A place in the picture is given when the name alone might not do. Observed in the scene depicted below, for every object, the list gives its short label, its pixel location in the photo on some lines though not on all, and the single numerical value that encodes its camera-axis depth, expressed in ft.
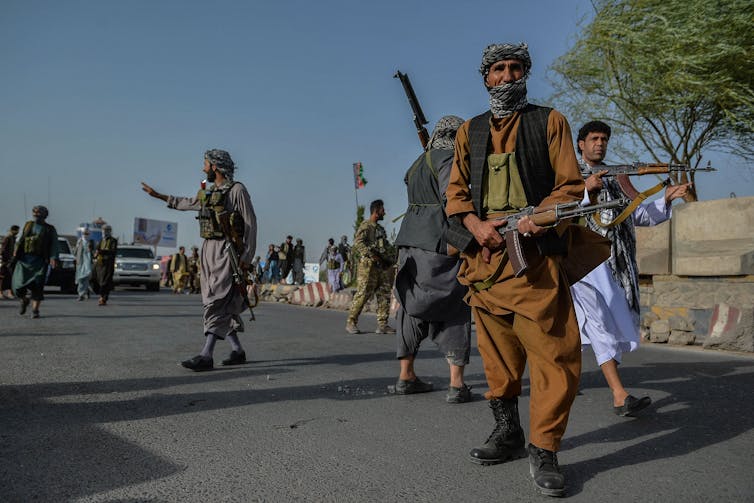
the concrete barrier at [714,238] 27.43
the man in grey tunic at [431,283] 15.43
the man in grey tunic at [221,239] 19.52
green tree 51.57
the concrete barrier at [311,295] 59.47
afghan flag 105.09
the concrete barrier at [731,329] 25.49
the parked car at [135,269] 83.05
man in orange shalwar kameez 9.28
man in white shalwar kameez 14.49
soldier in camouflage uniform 30.96
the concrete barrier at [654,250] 31.35
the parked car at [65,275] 67.92
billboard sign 215.92
